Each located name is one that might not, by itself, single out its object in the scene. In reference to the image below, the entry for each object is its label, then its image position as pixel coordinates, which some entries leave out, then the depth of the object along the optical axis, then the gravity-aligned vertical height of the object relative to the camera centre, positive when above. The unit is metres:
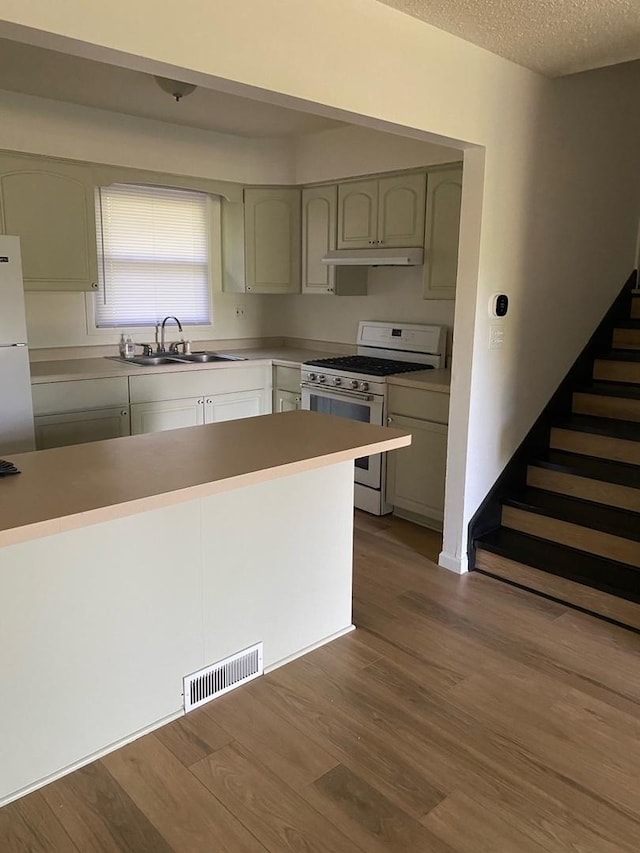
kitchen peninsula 1.89 -0.92
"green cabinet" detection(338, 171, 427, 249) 4.12 +0.54
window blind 4.52 +0.26
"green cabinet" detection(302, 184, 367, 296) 4.70 +0.33
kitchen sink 4.50 -0.46
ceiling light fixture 3.23 +1.00
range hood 4.07 +0.24
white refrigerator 3.38 -0.37
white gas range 4.09 -0.51
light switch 3.32 -0.20
